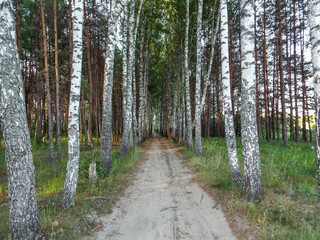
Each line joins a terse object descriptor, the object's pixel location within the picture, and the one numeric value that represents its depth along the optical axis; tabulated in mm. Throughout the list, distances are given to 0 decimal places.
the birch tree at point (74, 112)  4207
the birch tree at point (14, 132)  2682
